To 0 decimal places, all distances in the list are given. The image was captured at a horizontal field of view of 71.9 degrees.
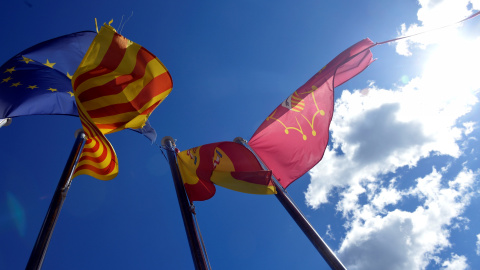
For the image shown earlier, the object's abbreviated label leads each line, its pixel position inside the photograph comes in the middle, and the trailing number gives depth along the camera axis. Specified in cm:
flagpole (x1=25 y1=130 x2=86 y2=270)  535
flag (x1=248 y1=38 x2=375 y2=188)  757
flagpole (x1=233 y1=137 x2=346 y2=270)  562
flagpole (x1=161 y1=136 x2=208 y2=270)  620
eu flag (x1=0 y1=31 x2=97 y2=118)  778
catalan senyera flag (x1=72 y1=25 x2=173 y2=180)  721
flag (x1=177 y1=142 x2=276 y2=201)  721
